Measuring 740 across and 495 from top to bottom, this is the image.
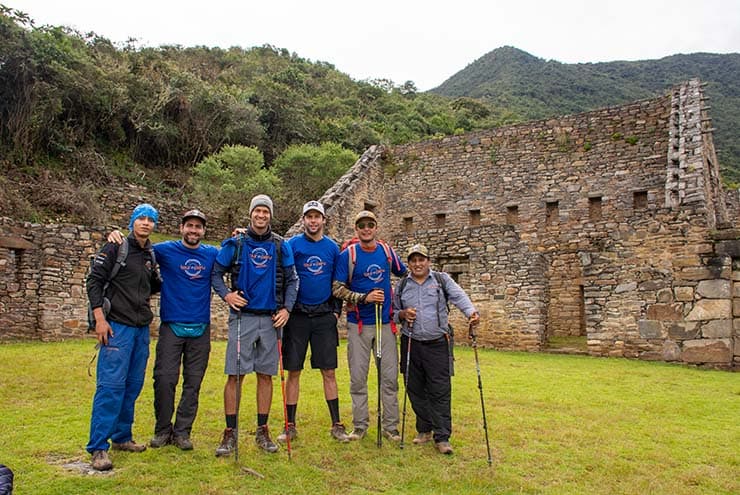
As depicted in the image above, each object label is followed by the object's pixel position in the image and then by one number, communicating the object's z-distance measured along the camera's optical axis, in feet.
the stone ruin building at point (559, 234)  33.88
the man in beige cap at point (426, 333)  16.72
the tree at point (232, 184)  62.34
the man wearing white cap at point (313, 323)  16.71
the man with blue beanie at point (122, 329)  14.25
